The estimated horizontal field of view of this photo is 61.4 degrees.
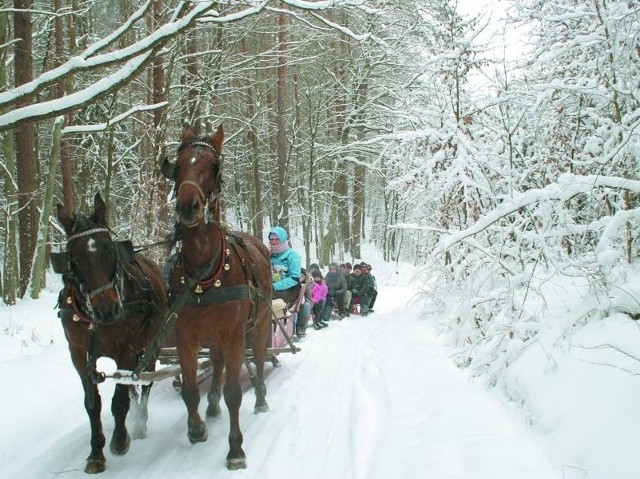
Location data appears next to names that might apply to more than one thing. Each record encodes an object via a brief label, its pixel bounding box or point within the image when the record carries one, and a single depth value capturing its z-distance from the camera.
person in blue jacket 7.54
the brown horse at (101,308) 3.68
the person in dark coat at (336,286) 14.37
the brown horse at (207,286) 3.88
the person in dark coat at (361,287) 15.18
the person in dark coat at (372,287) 15.44
